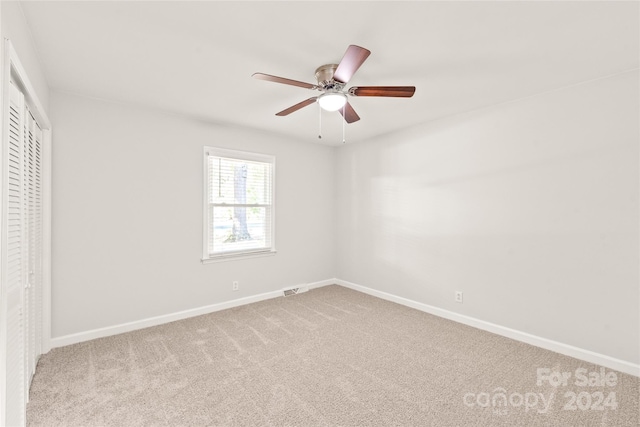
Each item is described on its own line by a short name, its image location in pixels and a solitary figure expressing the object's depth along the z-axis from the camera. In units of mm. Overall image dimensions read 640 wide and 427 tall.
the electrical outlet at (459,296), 3494
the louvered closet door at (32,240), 1991
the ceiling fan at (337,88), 1956
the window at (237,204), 3822
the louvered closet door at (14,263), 1408
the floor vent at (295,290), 4531
